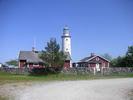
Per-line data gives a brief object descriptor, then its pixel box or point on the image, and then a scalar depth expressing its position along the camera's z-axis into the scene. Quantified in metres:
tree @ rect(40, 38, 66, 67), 23.36
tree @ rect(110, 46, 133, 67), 27.76
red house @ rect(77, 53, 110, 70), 33.38
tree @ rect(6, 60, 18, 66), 55.23
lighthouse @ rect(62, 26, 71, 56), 36.58
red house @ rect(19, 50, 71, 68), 31.46
